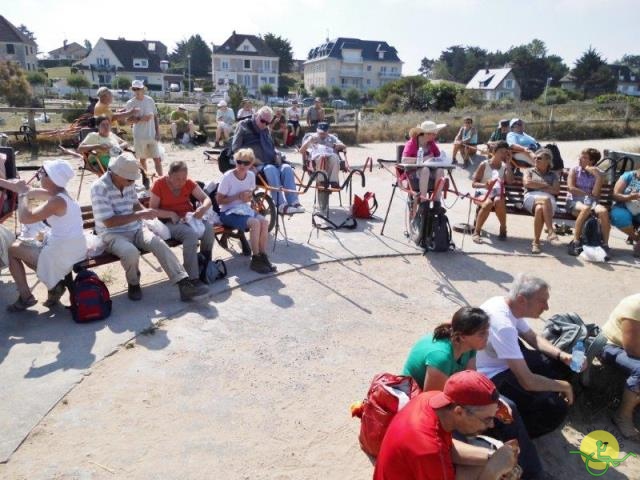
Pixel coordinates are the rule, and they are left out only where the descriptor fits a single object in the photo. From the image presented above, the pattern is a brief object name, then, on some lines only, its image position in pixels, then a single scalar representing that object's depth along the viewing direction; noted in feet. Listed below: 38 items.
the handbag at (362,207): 27.02
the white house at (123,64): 216.54
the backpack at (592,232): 22.70
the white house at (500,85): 217.77
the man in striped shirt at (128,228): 15.67
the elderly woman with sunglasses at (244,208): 18.99
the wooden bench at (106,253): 15.39
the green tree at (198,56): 294.25
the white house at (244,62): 225.97
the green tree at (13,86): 94.68
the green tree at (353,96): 190.77
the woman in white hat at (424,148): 22.90
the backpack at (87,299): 14.56
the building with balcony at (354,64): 246.27
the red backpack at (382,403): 9.46
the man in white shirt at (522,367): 10.59
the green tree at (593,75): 213.05
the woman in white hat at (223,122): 47.96
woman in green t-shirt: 9.39
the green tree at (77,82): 164.35
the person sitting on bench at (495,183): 23.80
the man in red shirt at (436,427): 7.09
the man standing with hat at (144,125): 28.94
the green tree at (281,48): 262.26
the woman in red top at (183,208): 17.06
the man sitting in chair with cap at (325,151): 28.35
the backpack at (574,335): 12.00
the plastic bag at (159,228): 17.07
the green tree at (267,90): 209.56
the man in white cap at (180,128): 49.08
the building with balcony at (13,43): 198.29
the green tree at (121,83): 184.25
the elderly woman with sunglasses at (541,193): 23.39
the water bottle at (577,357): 11.33
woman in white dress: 14.08
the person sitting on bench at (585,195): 22.97
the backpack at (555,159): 27.48
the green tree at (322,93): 199.98
